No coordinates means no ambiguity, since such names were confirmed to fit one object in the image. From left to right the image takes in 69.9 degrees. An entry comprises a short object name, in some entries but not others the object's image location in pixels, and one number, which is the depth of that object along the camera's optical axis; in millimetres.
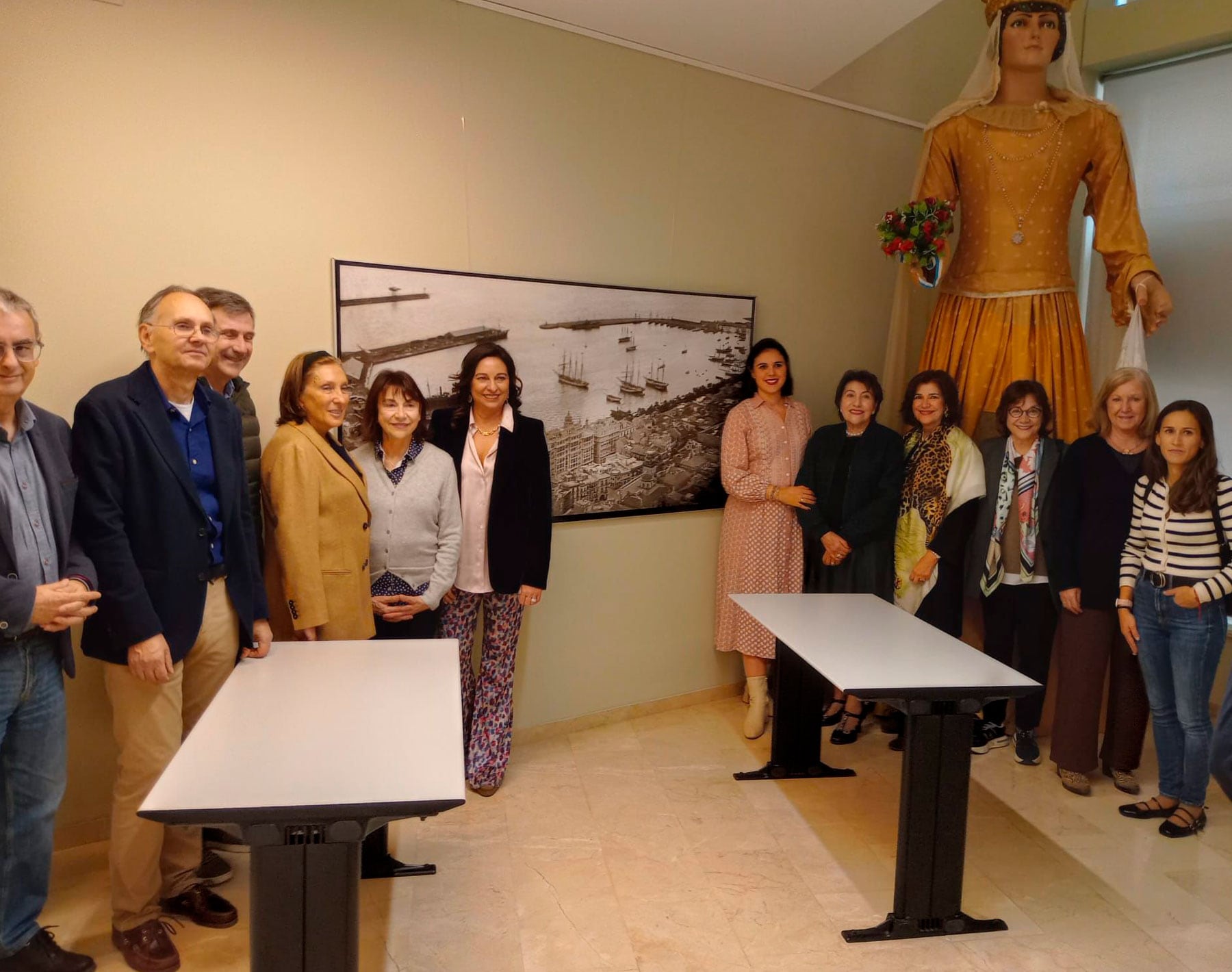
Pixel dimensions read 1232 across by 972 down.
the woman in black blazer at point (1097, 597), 3047
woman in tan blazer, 2344
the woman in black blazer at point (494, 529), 2941
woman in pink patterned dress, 3631
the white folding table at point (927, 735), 2168
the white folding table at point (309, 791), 1422
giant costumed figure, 3459
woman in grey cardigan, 2627
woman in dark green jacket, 3428
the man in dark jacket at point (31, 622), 1764
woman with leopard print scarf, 3350
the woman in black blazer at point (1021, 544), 3295
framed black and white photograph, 2932
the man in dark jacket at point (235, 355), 2303
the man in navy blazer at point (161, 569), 1953
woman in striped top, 2734
